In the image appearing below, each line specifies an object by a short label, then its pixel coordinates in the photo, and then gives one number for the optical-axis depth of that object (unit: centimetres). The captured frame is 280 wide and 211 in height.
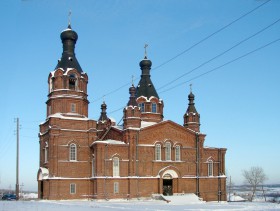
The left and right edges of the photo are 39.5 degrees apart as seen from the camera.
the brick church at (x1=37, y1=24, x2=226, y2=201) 3831
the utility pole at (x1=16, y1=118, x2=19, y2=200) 3924
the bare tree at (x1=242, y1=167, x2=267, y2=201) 8131
